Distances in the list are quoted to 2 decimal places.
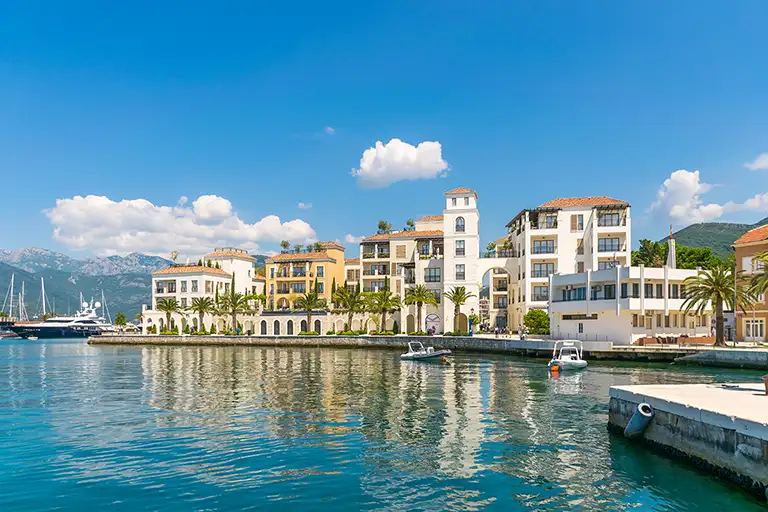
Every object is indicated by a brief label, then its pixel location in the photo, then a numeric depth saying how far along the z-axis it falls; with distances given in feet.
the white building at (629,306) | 211.61
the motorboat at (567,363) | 159.53
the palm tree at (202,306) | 354.33
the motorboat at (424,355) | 200.81
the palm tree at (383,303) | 311.33
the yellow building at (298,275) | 360.89
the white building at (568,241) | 267.59
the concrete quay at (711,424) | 50.71
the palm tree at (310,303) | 333.01
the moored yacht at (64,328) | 536.83
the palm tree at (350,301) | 319.68
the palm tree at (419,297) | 295.89
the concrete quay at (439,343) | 193.16
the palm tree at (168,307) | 363.76
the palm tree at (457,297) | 287.28
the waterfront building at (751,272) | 217.15
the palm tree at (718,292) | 194.59
